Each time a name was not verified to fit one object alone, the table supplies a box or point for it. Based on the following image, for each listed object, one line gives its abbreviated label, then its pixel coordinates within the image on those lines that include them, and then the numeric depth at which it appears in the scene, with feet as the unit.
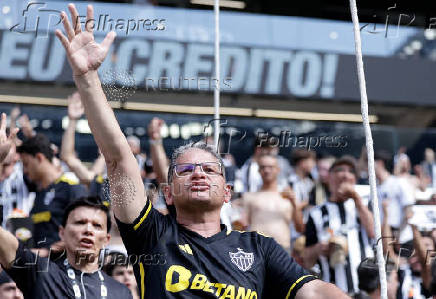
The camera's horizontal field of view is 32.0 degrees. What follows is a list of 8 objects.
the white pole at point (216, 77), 14.45
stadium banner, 36.04
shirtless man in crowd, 20.75
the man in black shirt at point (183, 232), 9.64
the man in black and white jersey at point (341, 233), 18.79
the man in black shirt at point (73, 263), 12.29
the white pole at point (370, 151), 10.93
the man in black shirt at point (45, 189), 17.79
